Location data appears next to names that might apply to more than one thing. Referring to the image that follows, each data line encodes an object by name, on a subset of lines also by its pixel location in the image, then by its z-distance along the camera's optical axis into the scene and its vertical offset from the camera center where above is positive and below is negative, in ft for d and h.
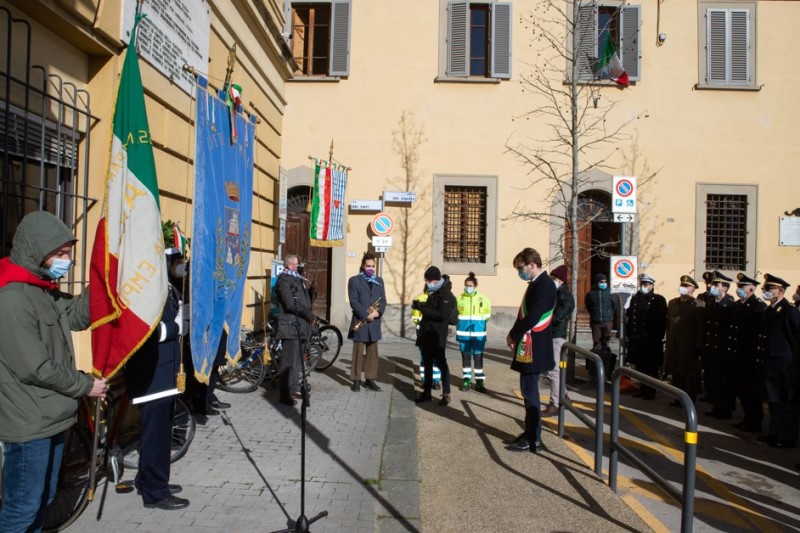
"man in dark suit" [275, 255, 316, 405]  25.61 -2.20
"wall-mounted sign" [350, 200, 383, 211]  49.88 +5.03
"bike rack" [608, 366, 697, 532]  11.81 -4.03
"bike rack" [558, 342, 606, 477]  17.69 -4.31
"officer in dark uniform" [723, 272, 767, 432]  24.47 -3.06
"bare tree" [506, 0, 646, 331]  50.21 +11.90
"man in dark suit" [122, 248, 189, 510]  14.29 -3.51
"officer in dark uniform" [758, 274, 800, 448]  22.26 -3.40
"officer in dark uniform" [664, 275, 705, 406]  28.40 -3.05
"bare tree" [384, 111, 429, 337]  50.49 +4.44
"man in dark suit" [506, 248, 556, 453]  20.01 -2.42
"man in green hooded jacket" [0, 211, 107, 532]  10.00 -1.86
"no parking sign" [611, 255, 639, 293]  33.60 +0.11
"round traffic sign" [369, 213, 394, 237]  47.26 +3.35
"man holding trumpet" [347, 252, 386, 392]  28.78 -2.25
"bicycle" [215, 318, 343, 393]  27.58 -4.47
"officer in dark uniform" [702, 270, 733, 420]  26.91 -3.31
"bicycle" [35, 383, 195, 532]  13.56 -4.73
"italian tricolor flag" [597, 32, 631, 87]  45.37 +15.37
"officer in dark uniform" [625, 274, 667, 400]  31.45 -2.75
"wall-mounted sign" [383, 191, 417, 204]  49.80 +5.77
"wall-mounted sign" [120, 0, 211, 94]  19.83 +7.99
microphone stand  12.48 -5.21
